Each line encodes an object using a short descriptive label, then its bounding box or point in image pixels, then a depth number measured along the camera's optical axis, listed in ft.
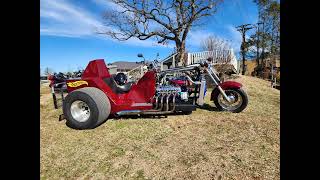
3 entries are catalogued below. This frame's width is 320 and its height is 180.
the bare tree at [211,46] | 42.62
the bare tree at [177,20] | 30.93
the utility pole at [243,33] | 51.77
